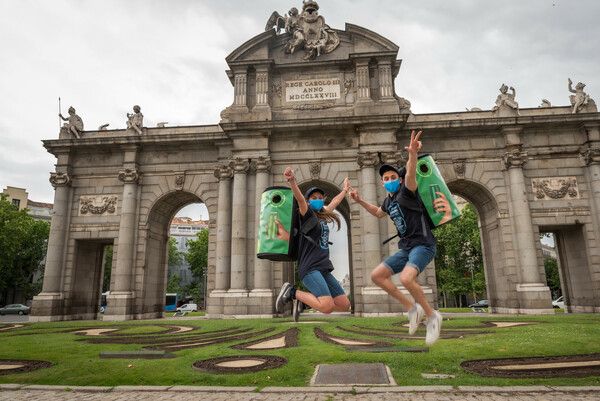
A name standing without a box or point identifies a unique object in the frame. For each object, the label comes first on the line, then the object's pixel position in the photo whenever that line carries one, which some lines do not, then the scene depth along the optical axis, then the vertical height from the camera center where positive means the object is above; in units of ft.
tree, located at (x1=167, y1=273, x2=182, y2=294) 268.82 +0.24
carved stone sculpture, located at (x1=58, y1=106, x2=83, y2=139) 97.52 +39.17
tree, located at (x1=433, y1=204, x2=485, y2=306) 162.71 +10.62
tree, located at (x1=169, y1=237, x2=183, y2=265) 284.88 +20.52
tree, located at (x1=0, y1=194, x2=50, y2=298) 157.28 +17.42
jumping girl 18.38 +0.47
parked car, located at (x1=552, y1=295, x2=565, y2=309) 139.58 -8.34
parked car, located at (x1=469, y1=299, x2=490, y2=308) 162.57 -9.87
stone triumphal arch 84.58 +24.10
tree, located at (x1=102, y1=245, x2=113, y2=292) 224.33 +11.57
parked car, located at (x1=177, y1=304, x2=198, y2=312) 187.11 -10.10
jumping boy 16.05 +1.35
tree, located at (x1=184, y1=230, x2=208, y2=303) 248.52 +18.74
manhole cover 27.17 -6.42
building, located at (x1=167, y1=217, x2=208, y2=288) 352.63 +50.37
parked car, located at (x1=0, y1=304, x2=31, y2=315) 160.66 -8.59
